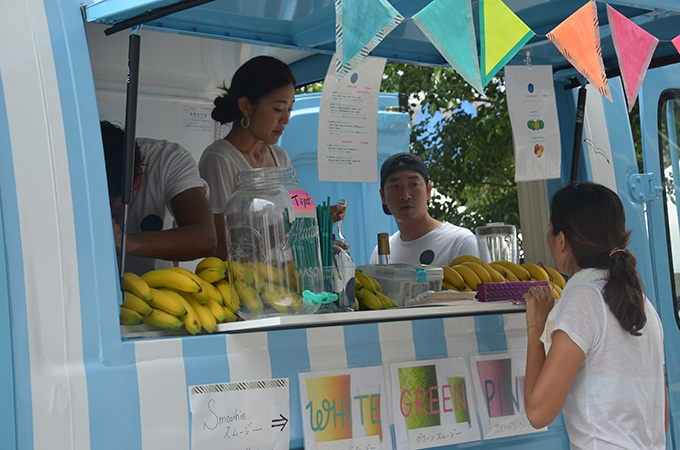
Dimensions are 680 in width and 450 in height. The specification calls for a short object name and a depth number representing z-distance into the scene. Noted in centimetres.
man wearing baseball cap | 439
